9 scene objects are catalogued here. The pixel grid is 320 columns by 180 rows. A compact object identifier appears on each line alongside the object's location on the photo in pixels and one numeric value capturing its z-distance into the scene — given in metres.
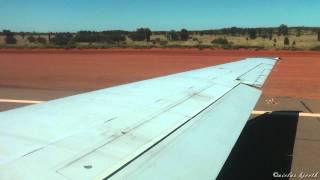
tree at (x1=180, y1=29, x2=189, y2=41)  61.38
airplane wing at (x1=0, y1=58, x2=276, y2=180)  1.54
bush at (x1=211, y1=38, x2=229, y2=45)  46.39
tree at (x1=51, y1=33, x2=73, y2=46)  50.11
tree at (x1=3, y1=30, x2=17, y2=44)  55.25
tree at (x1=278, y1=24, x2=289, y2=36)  83.60
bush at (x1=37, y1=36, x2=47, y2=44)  54.76
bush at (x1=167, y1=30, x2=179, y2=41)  61.99
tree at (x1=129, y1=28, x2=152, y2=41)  62.28
